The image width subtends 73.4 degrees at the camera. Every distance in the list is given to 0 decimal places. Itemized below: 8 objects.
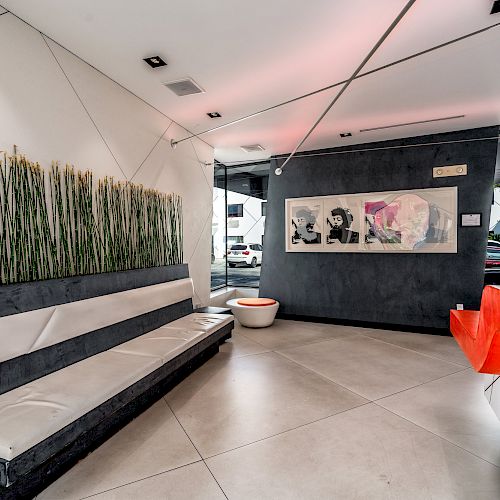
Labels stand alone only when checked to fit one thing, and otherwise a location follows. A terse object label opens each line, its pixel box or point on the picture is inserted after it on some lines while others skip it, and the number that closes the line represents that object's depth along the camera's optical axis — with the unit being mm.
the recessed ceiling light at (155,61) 2920
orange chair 1962
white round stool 5289
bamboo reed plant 2348
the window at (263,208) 6680
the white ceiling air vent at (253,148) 5446
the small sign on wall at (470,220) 4738
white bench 1677
